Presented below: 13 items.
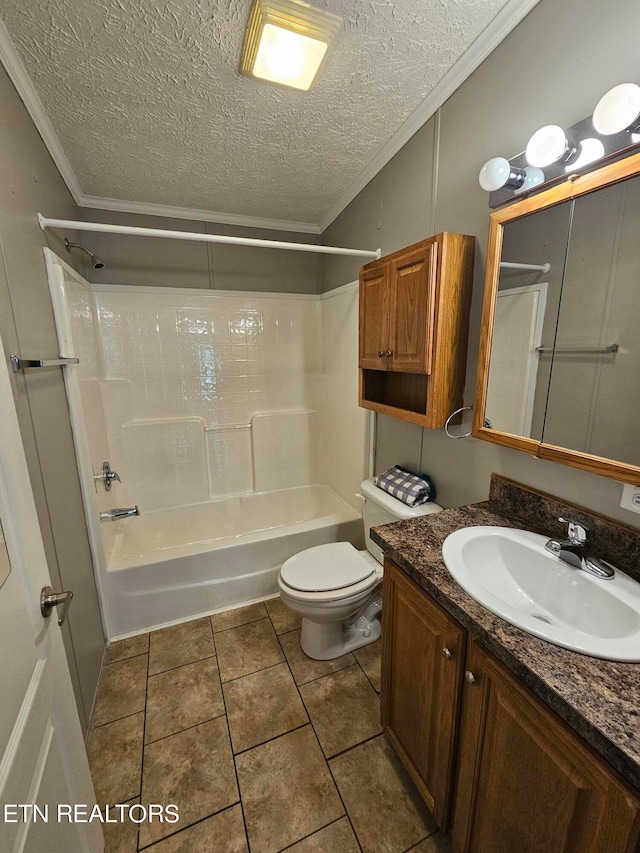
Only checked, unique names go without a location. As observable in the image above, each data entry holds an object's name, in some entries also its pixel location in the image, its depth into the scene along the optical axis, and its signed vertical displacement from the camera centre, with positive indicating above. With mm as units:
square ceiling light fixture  1029 +963
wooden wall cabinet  1289 +112
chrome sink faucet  887 -551
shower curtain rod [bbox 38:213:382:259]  1470 +511
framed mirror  867 +53
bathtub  1915 -1268
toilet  1572 -1074
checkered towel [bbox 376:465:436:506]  1597 -651
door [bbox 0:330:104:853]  603 -683
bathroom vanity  569 -742
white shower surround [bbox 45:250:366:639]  1967 -613
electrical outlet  899 -394
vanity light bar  807 +505
